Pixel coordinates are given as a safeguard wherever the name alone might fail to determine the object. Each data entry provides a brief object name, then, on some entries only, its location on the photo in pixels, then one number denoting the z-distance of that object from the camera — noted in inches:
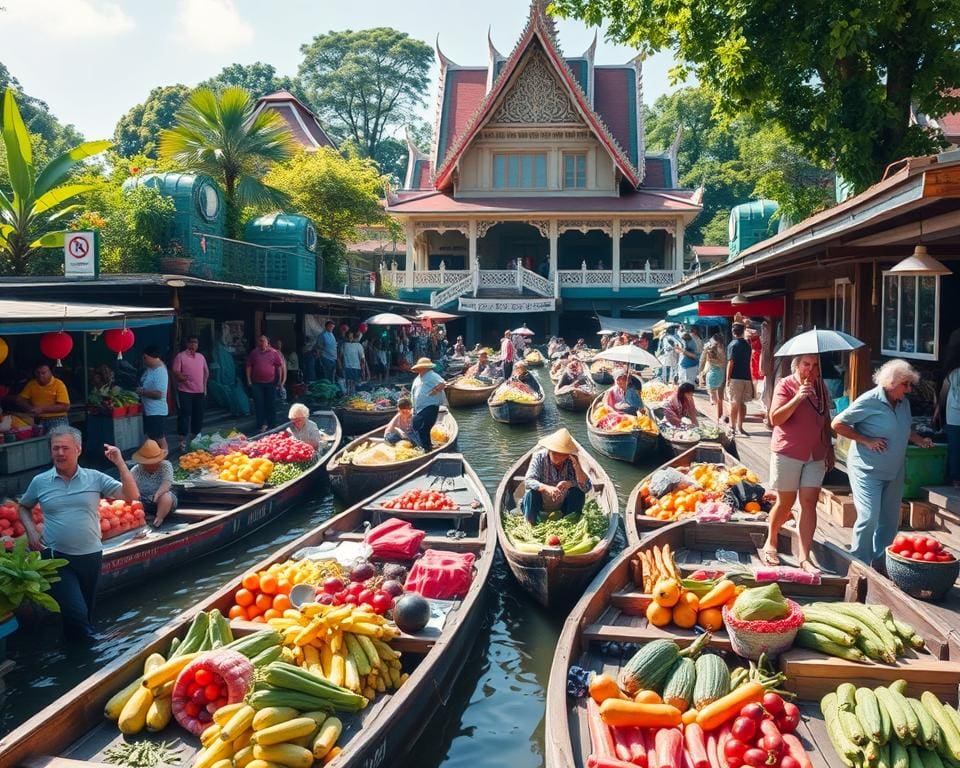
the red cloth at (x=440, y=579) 225.0
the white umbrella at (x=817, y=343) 238.2
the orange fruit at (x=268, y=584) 209.6
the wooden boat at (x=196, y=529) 266.4
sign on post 437.1
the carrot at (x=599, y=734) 141.0
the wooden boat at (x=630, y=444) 494.6
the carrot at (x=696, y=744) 136.9
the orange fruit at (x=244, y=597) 207.2
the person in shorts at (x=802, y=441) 219.6
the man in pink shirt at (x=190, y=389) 442.6
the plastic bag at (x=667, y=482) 323.6
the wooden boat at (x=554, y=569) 239.1
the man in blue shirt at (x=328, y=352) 703.1
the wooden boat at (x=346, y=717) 145.4
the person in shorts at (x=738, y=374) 476.3
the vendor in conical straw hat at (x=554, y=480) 271.1
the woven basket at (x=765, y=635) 168.2
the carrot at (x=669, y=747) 135.9
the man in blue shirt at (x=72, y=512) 201.5
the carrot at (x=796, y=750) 136.3
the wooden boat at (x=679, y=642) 149.3
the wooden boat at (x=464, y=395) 762.2
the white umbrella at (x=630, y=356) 479.9
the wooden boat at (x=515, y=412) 662.5
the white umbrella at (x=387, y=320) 695.1
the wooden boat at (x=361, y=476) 382.0
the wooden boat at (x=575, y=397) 735.1
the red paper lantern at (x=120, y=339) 361.1
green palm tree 675.4
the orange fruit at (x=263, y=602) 206.5
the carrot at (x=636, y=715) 147.6
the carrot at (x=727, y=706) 147.1
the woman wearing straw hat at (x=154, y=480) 305.6
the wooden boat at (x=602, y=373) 885.2
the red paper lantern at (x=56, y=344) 335.0
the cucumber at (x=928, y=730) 134.6
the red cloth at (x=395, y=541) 249.6
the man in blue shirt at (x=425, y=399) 420.6
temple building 1166.3
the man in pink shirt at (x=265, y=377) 498.9
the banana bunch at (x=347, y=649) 172.6
